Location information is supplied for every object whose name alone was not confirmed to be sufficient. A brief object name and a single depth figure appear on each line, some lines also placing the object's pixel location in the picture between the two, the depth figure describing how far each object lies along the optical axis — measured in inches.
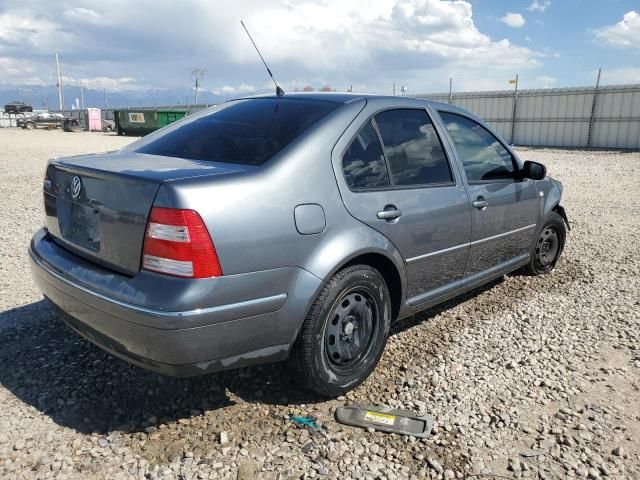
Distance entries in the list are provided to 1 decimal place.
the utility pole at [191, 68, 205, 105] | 1795.5
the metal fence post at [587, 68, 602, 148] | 954.1
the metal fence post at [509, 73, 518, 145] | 1072.5
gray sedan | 86.0
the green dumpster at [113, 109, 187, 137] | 1406.3
